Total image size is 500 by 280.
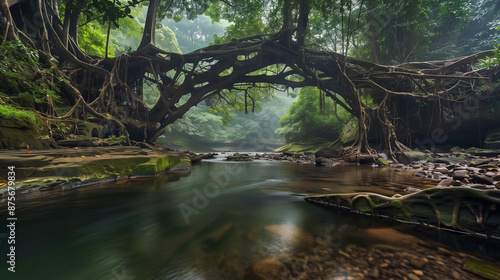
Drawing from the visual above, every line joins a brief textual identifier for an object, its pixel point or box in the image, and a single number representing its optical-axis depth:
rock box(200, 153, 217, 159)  16.04
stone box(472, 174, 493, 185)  3.16
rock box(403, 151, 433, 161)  8.43
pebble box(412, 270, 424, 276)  1.34
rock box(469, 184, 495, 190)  2.44
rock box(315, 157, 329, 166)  9.77
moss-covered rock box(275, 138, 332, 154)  17.70
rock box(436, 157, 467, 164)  7.11
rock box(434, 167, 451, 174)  5.15
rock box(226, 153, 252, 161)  13.95
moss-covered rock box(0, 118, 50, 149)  4.31
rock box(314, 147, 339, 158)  11.70
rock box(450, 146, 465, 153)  9.54
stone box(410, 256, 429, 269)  1.44
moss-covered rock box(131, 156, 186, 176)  5.80
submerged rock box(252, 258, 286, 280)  1.36
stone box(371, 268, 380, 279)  1.33
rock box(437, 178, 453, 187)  3.31
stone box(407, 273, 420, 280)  1.30
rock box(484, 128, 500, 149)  8.61
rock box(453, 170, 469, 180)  3.69
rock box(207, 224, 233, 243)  2.03
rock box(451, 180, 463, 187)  3.05
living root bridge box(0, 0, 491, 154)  9.35
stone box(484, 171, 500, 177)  3.77
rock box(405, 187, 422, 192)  3.39
